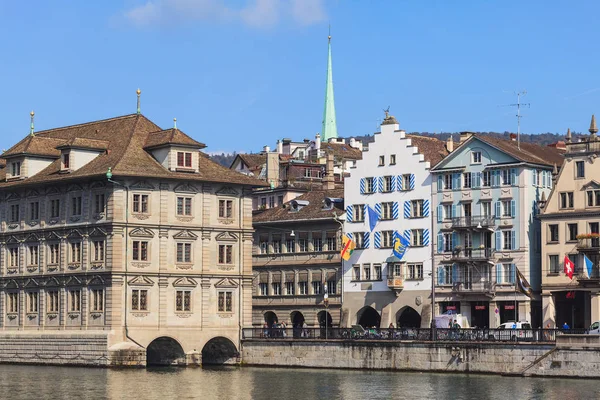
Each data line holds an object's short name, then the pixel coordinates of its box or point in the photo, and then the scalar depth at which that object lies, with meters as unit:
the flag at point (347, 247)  118.50
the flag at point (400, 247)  118.12
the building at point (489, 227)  111.69
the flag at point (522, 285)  108.50
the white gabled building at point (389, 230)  117.62
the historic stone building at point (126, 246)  104.38
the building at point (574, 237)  106.88
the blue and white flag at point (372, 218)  120.50
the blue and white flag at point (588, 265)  105.75
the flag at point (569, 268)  105.88
